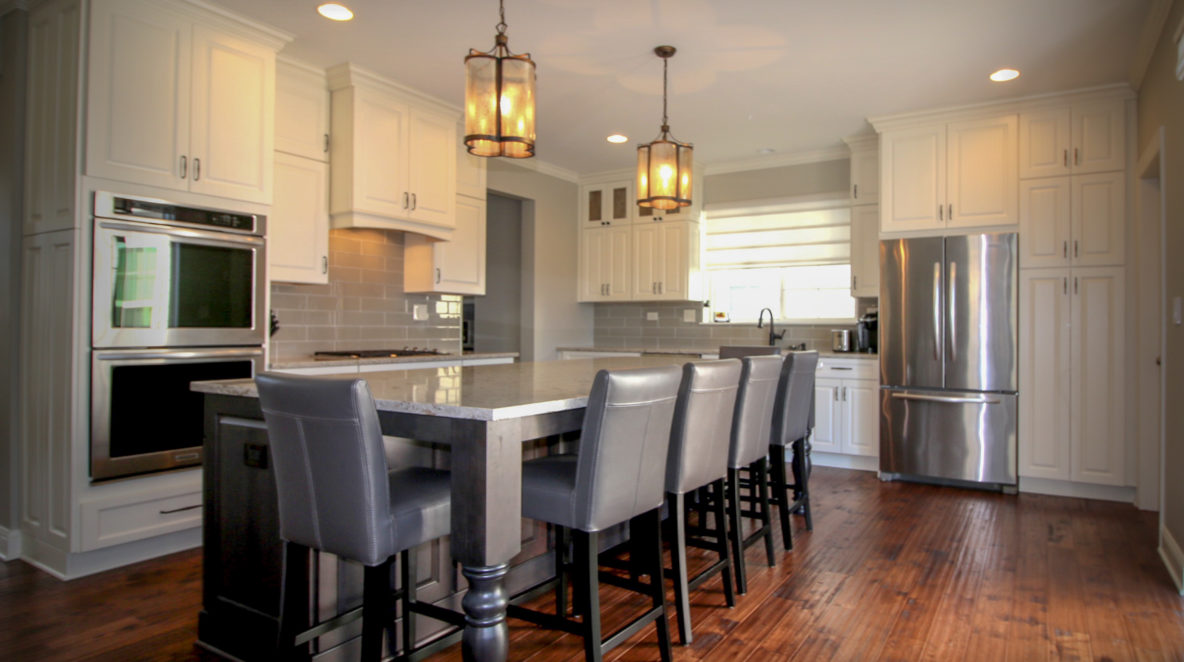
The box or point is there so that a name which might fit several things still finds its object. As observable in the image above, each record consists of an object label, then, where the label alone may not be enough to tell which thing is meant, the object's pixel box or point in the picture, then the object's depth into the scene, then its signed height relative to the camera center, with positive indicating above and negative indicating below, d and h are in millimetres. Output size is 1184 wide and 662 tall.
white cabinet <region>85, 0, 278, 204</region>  2879 +1056
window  5719 +658
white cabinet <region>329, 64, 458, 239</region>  4027 +1114
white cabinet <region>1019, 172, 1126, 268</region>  4145 +746
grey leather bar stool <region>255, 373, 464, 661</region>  1550 -387
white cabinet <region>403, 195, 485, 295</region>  4762 +558
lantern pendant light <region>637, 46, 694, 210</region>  3236 +781
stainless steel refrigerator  4352 -109
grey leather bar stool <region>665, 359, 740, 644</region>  2158 -331
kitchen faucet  5773 +33
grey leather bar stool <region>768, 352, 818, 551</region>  3148 -402
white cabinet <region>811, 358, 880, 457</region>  4891 -486
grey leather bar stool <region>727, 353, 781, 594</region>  2631 -356
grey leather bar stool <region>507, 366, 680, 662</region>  1753 -382
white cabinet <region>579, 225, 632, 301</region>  6438 +707
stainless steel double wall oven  2857 +51
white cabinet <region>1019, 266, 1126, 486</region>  4137 -201
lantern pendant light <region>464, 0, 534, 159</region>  2305 +811
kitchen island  1581 -427
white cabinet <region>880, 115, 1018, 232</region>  4438 +1100
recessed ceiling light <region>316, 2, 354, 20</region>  3207 +1535
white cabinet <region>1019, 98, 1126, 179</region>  4152 +1252
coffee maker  5137 +50
